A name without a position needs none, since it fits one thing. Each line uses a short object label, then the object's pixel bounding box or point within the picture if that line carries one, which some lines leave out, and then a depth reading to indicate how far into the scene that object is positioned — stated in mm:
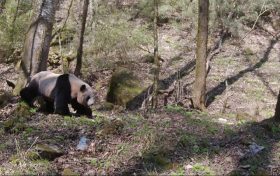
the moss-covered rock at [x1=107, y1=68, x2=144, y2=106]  13414
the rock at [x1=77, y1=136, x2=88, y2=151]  6511
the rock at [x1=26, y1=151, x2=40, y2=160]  6023
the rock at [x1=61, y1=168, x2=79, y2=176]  5527
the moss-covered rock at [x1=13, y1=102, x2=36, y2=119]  8144
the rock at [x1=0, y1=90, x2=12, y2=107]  9666
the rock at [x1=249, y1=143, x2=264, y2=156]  6529
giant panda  8570
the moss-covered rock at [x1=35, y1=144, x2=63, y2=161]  6090
